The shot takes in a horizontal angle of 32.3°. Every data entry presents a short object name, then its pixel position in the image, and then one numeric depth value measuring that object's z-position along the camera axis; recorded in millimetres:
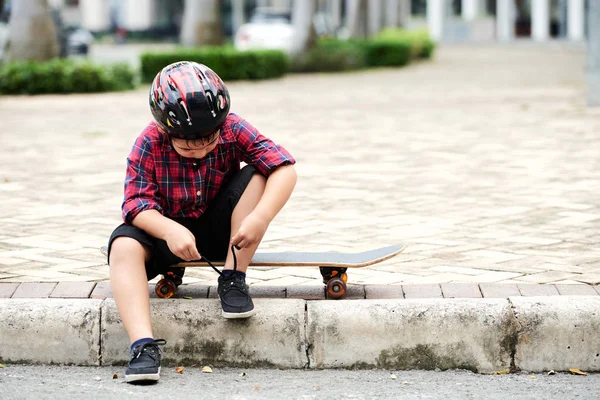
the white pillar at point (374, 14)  33781
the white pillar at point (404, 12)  39678
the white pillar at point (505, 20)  45344
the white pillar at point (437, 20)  46375
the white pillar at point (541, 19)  44312
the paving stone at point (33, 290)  4012
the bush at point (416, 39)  28420
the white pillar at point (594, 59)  12531
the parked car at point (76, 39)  32438
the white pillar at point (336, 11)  52000
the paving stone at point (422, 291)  3959
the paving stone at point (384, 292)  3975
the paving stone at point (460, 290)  3953
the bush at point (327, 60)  22938
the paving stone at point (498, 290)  3947
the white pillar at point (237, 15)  52875
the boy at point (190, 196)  3631
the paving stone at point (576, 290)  3961
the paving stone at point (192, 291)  4027
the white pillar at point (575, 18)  43094
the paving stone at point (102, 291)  3987
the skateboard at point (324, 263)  3895
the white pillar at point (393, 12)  38406
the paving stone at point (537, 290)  3956
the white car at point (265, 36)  28027
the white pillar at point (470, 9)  45831
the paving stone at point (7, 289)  4023
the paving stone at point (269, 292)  4023
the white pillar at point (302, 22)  23453
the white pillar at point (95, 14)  52681
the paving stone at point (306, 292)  4008
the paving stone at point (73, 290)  4004
